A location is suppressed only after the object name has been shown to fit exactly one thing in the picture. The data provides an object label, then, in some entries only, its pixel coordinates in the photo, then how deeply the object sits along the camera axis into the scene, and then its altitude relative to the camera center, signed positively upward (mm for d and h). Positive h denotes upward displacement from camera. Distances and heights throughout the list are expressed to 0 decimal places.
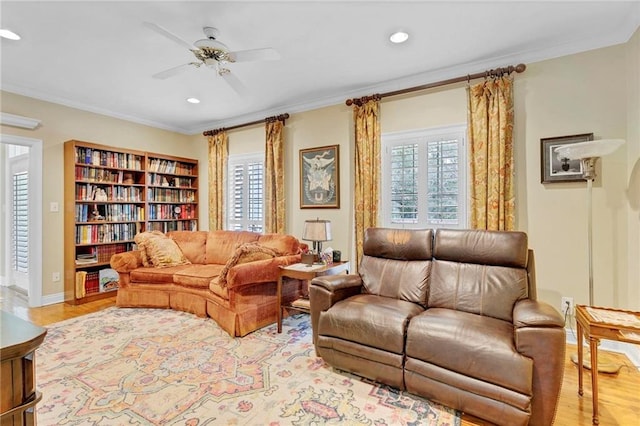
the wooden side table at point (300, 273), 2962 -600
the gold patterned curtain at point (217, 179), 5191 +599
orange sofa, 3074 -734
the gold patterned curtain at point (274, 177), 4492 +542
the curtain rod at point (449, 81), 2980 +1402
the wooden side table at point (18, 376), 776 -419
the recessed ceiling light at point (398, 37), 2664 +1549
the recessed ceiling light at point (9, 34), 2609 +1572
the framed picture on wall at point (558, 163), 2773 +437
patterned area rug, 1841 -1205
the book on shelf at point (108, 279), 4316 -919
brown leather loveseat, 1663 -735
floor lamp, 2316 +422
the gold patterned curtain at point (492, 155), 2986 +561
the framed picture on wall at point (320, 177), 4102 +490
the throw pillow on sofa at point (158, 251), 4027 -479
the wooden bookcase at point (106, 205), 4098 +151
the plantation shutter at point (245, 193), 4953 +345
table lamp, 3246 -192
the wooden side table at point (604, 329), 1734 -691
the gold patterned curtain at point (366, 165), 3705 +575
